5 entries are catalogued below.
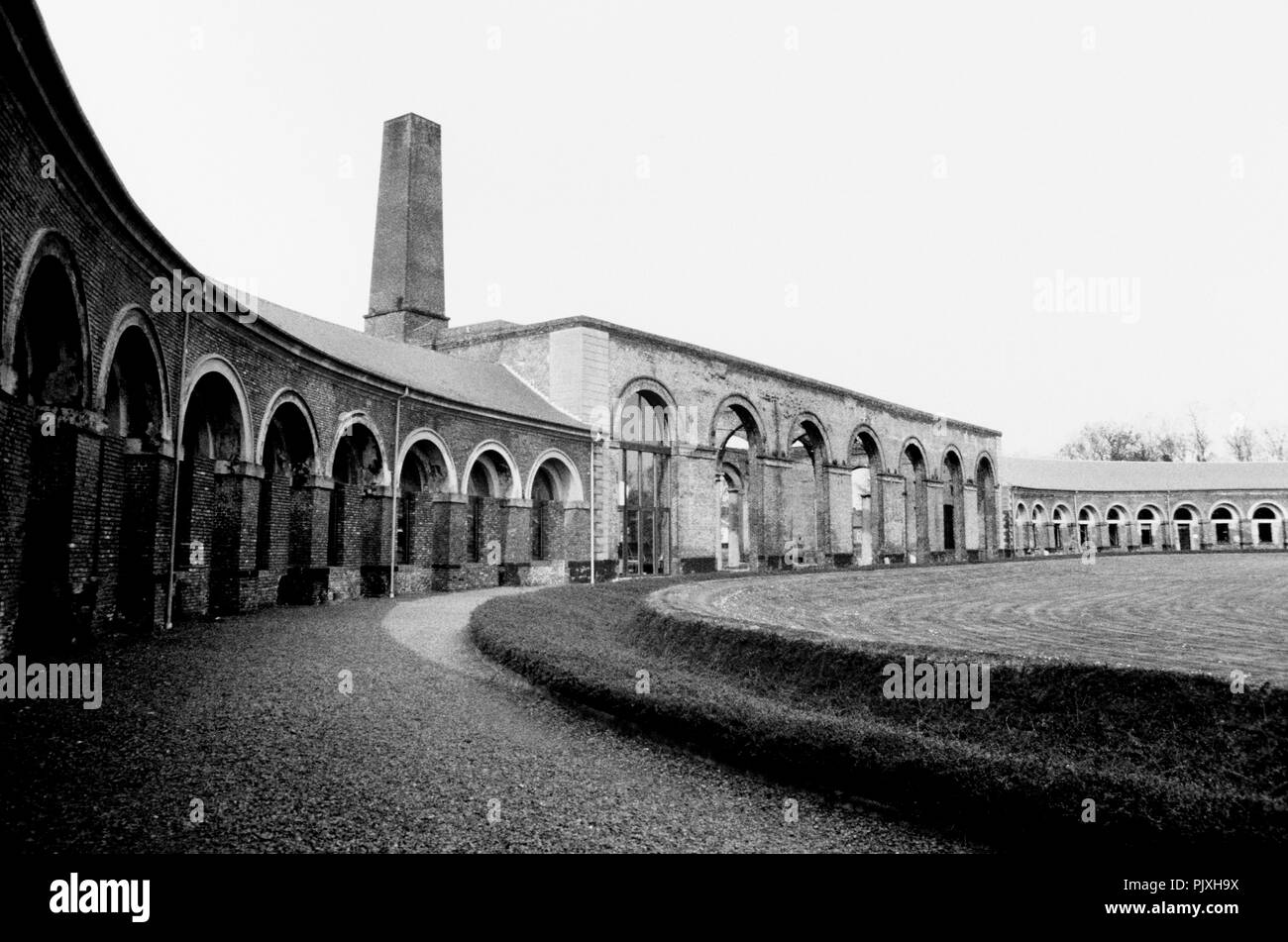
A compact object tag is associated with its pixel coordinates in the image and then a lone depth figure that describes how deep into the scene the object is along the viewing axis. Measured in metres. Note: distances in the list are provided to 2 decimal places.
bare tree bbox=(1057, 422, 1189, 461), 80.19
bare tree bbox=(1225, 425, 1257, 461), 79.19
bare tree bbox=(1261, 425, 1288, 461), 77.81
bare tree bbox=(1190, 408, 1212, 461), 79.38
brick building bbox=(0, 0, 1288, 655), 8.05
